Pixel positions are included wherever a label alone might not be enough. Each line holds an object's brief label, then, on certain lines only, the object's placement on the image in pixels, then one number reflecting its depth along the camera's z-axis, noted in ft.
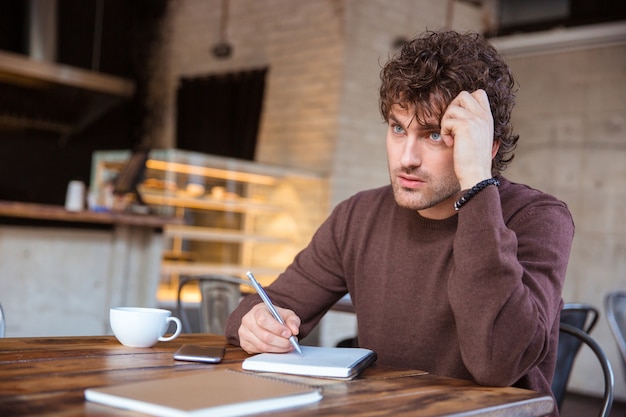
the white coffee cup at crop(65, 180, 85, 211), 15.08
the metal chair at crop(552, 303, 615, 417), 7.77
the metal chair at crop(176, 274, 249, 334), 10.05
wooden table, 3.29
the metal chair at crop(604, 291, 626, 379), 10.70
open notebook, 4.21
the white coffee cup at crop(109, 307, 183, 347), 4.81
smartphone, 4.47
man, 4.54
